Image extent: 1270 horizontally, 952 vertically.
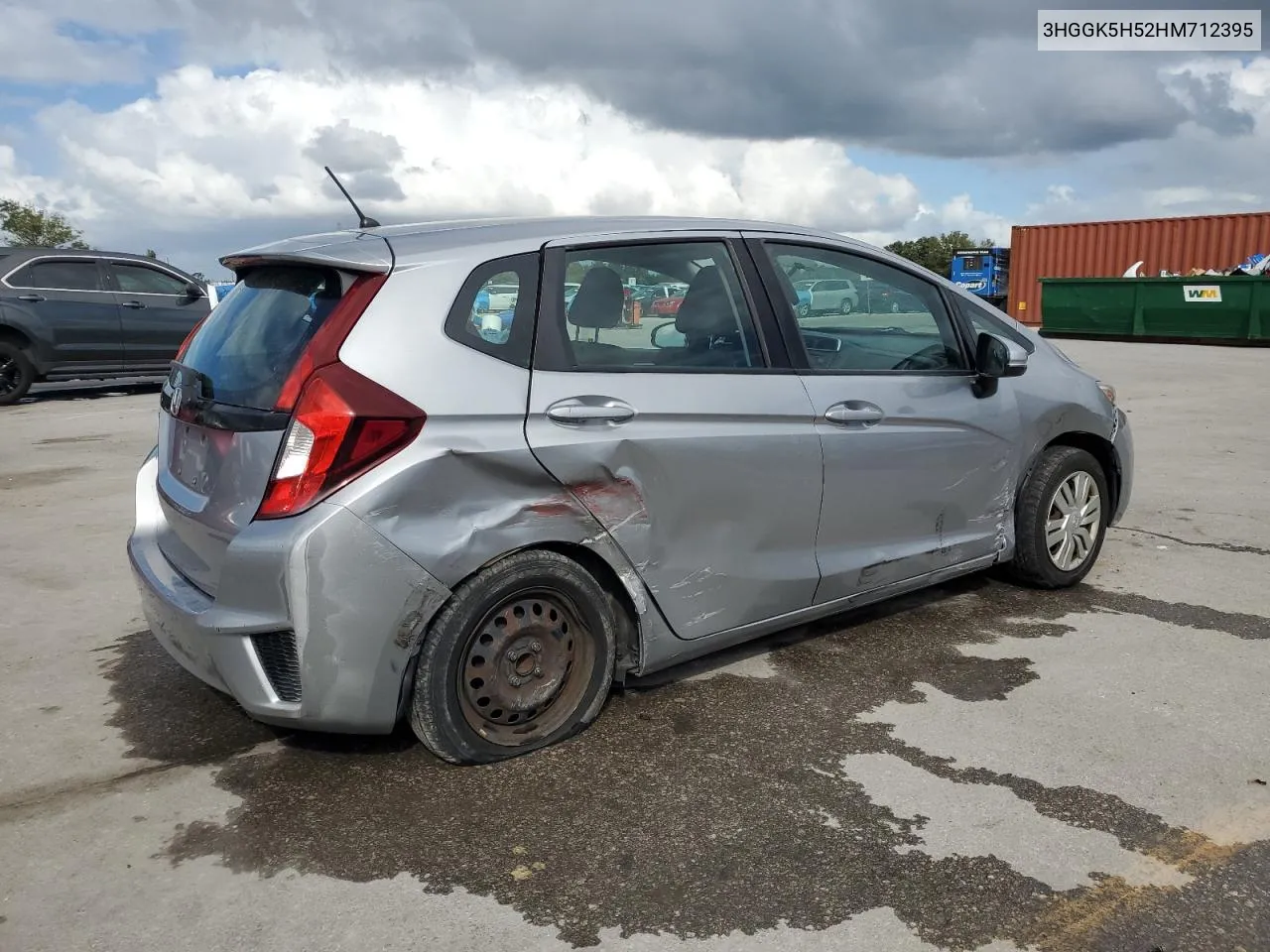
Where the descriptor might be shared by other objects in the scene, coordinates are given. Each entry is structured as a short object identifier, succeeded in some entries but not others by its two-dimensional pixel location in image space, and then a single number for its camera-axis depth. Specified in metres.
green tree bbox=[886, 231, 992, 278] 74.75
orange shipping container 26.75
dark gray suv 12.54
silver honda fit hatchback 2.88
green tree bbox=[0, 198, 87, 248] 46.69
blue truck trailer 34.41
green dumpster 21.47
